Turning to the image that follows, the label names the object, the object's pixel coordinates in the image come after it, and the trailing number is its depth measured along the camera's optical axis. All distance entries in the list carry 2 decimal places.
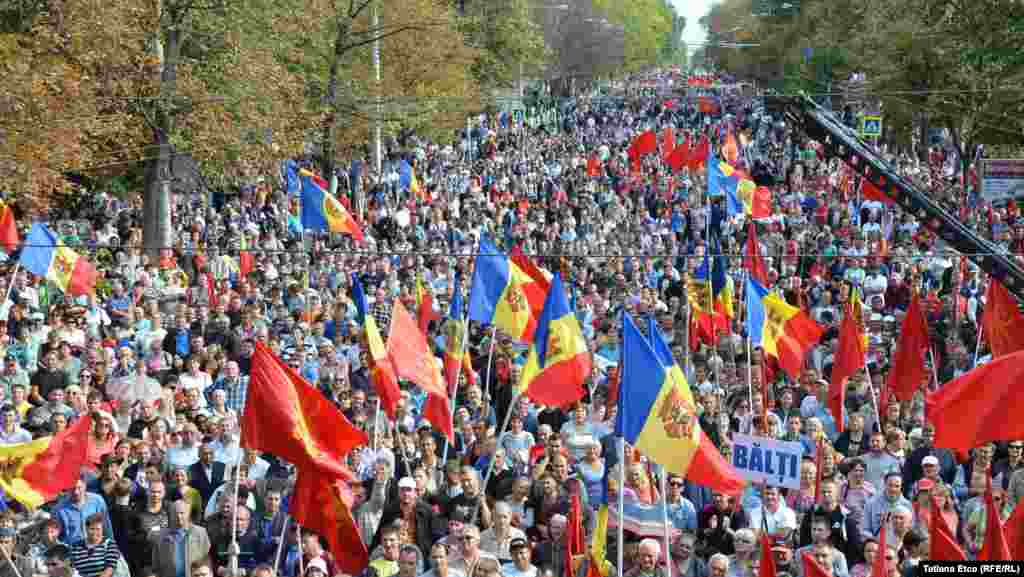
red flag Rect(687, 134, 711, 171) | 34.22
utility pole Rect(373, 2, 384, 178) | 40.59
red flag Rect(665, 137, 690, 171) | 34.75
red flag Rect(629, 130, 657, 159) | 38.78
